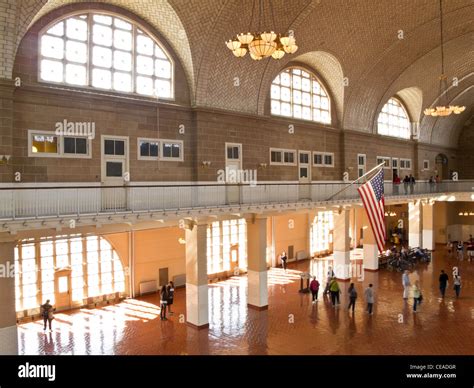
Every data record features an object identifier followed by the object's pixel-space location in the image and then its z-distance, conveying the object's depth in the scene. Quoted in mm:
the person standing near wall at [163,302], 14914
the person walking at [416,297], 15362
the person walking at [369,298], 15110
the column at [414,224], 28000
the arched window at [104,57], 12891
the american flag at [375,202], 13156
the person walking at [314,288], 16641
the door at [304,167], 21219
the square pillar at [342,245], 21109
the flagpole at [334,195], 18753
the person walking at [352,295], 15598
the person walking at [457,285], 17328
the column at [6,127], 11016
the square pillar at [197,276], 14250
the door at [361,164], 24594
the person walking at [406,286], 17141
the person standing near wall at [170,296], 15295
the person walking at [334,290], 16250
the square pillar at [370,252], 23047
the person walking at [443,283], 17266
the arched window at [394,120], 28188
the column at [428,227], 28797
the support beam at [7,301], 10364
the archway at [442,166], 35094
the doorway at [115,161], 13703
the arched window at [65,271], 15195
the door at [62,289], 16061
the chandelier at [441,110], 20342
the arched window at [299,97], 20406
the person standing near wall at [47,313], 13688
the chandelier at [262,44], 10234
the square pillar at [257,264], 16344
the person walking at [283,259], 23938
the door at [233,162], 17047
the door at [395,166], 28625
